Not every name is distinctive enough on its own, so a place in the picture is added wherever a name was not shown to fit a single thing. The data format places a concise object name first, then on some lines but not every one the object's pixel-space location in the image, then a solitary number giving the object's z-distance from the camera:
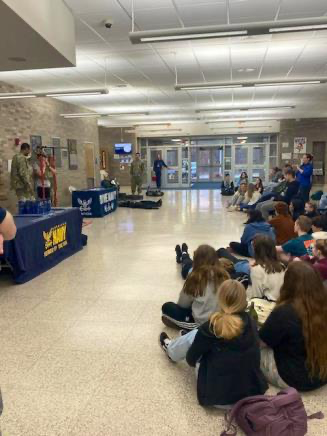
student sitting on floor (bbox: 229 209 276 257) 5.77
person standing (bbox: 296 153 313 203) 9.03
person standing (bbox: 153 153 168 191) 20.03
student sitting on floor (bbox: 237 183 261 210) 11.09
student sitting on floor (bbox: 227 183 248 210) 11.73
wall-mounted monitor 20.16
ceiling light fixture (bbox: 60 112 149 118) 11.47
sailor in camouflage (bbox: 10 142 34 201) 7.92
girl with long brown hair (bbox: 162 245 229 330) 3.14
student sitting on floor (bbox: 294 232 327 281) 3.48
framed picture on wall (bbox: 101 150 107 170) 19.88
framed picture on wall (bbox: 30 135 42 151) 10.20
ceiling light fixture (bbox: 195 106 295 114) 13.54
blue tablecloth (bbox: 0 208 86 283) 4.86
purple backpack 2.02
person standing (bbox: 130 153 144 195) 14.95
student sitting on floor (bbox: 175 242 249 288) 3.22
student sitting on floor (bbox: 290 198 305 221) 7.17
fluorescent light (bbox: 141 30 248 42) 4.14
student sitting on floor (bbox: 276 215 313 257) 4.50
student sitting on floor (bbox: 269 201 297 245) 5.81
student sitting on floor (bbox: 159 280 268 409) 2.21
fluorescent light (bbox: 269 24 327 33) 4.00
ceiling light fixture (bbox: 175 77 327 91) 7.02
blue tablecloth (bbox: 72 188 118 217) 10.52
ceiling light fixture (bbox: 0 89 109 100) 7.77
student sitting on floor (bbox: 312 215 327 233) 4.77
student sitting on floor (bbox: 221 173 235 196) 16.23
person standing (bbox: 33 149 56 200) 8.12
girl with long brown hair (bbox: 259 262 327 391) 2.29
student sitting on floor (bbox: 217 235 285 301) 3.38
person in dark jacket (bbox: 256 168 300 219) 8.48
